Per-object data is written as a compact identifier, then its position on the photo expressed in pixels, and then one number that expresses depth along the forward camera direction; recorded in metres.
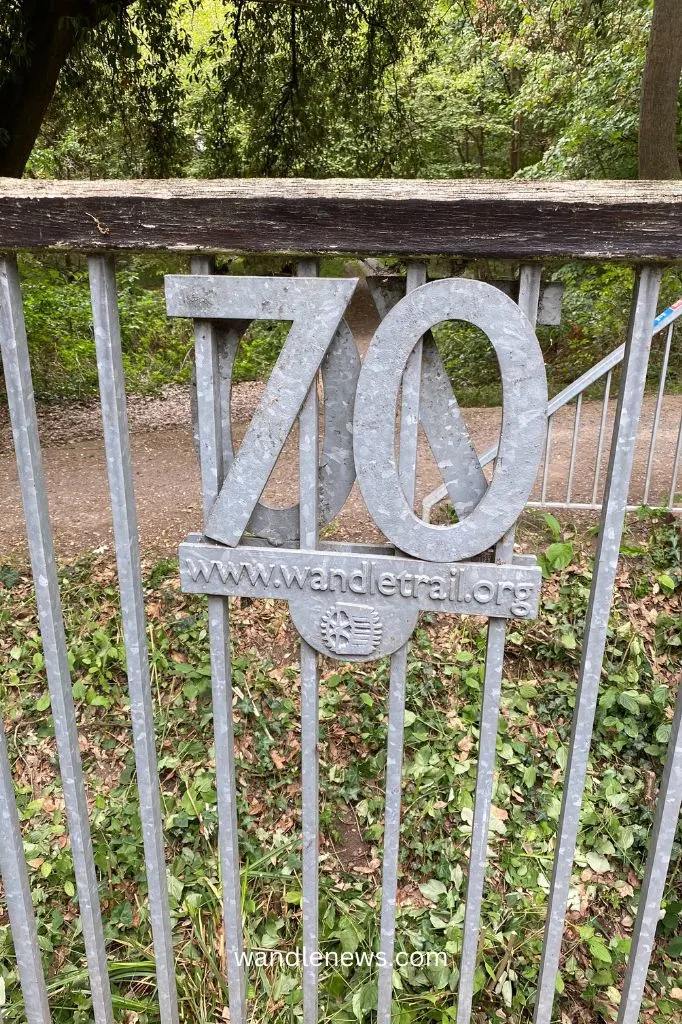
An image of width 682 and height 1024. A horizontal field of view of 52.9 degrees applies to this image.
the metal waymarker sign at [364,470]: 1.18
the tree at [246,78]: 6.50
